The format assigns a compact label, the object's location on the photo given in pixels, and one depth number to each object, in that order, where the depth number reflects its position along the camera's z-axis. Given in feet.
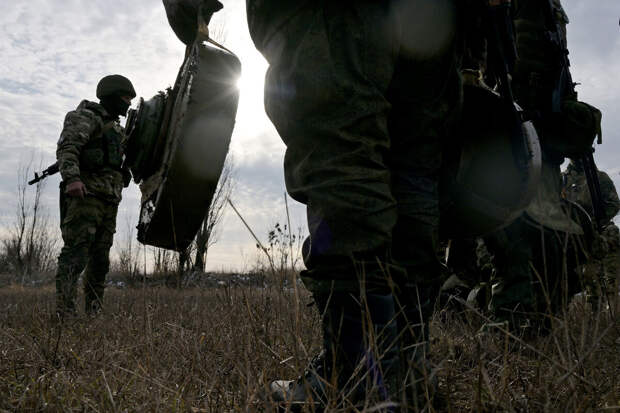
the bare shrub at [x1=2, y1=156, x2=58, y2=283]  61.77
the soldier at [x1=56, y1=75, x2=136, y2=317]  12.31
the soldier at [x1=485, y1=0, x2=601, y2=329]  6.59
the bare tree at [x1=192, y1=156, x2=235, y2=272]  40.57
